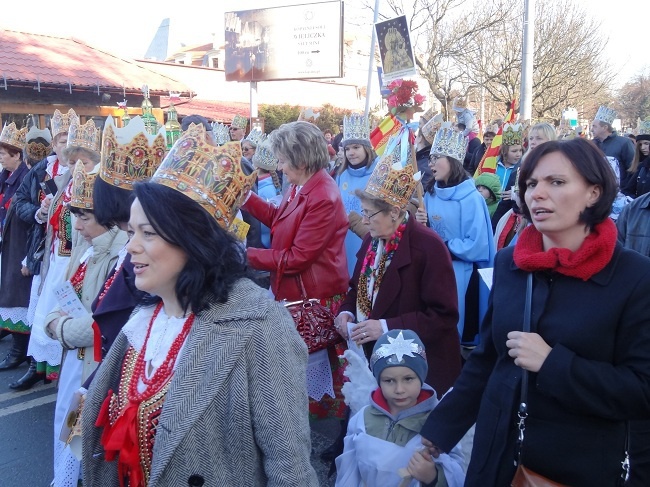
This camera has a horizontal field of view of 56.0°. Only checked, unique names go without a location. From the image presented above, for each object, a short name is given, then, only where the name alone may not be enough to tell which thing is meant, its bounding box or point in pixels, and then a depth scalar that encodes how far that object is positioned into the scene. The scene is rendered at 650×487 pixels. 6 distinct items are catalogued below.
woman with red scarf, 1.90
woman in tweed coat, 1.81
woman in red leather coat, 4.13
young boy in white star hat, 2.83
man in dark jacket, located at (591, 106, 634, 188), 9.64
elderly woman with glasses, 3.45
